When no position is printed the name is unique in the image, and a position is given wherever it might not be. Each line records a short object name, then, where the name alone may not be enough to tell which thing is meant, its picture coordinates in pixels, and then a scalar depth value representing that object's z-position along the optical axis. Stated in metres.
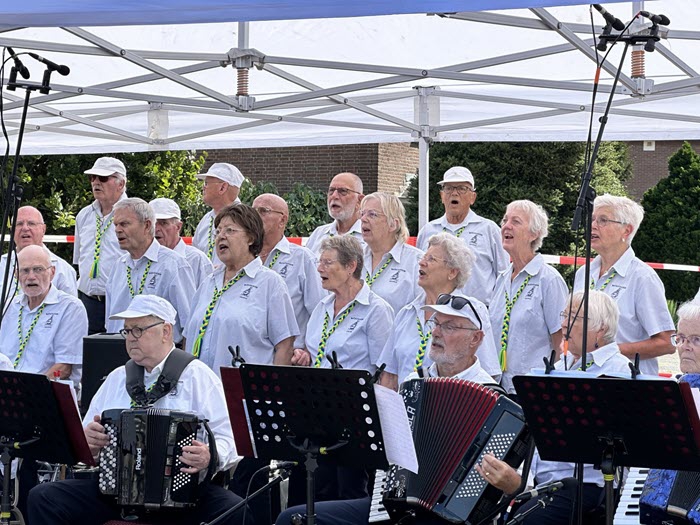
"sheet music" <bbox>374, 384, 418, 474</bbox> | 4.62
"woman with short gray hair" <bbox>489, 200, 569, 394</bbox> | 6.81
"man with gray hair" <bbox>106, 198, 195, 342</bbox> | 8.12
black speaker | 7.00
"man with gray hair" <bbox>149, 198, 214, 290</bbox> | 9.11
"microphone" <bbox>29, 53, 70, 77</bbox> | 5.75
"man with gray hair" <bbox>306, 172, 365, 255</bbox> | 8.54
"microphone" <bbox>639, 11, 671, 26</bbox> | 5.04
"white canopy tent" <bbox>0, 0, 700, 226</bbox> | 8.48
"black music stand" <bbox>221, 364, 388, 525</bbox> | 4.70
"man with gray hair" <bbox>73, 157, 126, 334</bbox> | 9.15
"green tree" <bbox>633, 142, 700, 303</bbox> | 26.48
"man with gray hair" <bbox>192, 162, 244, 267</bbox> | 8.88
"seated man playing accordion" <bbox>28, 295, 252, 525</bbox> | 5.73
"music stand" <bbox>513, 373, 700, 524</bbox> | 4.07
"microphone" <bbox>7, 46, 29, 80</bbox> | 5.71
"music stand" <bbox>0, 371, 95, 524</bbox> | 5.42
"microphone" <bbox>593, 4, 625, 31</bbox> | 5.00
